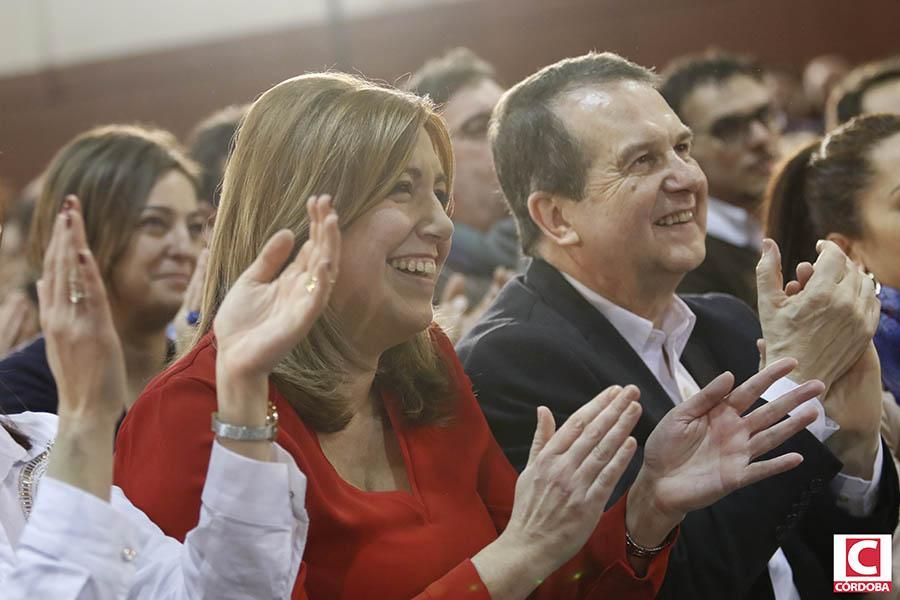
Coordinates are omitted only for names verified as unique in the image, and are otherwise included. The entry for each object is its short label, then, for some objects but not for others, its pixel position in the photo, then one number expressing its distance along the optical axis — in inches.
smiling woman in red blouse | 102.9
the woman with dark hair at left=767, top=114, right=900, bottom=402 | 117.5
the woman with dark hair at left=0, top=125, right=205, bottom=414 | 116.9
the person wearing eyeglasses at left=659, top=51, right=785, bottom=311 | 121.3
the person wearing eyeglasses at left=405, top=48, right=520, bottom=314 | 133.2
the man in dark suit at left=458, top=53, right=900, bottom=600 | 110.5
